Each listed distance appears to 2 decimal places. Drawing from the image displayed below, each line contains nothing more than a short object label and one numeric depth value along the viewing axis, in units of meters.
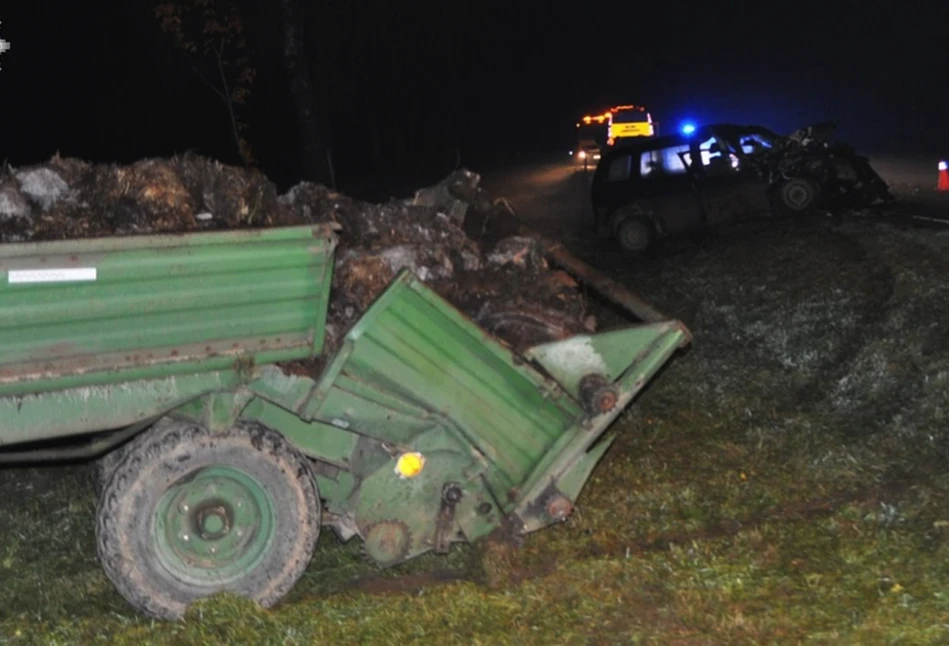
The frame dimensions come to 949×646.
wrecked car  15.23
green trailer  4.63
